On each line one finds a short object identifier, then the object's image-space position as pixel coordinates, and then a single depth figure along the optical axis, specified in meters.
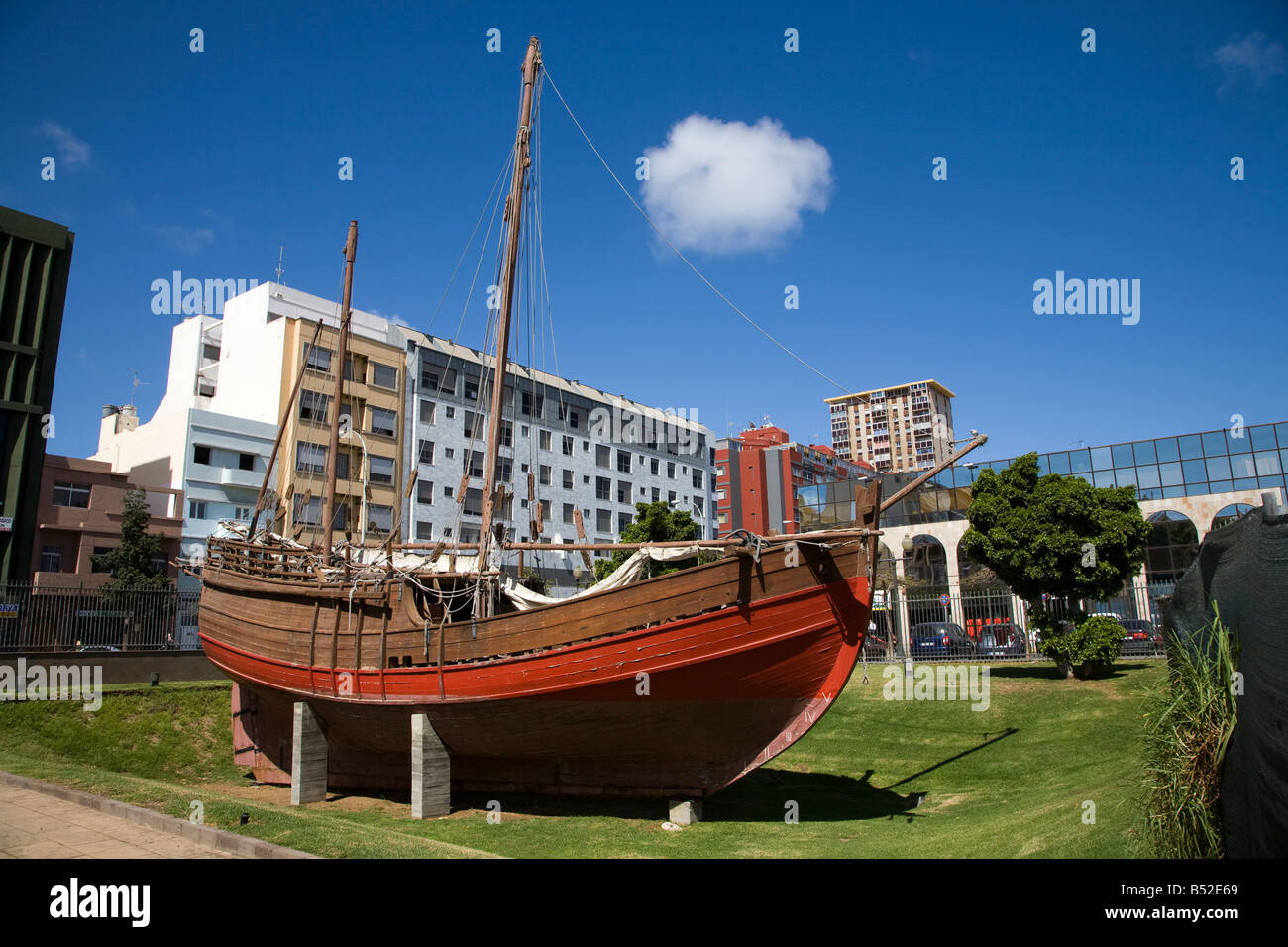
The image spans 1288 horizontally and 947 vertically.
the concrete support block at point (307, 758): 13.35
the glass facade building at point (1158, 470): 30.16
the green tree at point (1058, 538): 18.19
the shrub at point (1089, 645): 17.67
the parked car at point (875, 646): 25.81
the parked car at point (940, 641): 24.28
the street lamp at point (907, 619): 20.17
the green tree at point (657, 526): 27.67
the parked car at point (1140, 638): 22.81
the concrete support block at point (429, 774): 11.73
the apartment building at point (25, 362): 27.14
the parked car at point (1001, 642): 24.12
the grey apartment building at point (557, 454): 43.22
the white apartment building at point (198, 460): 36.19
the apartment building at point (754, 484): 77.69
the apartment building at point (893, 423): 144.50
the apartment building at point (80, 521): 32.09
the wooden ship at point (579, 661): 10.48
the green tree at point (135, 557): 30.61
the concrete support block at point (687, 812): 10.67
